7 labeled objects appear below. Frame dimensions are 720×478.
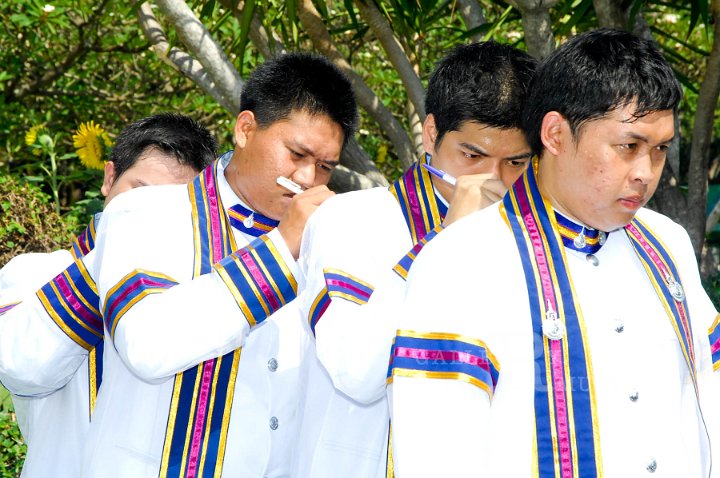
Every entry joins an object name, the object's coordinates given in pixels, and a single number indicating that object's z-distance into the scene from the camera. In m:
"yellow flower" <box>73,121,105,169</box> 9.88
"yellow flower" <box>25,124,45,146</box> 11.45
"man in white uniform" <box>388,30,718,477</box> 4.01
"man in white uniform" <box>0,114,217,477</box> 5.50
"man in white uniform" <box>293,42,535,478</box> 4.60
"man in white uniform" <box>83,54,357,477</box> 4.93
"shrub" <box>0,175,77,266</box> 10.91
